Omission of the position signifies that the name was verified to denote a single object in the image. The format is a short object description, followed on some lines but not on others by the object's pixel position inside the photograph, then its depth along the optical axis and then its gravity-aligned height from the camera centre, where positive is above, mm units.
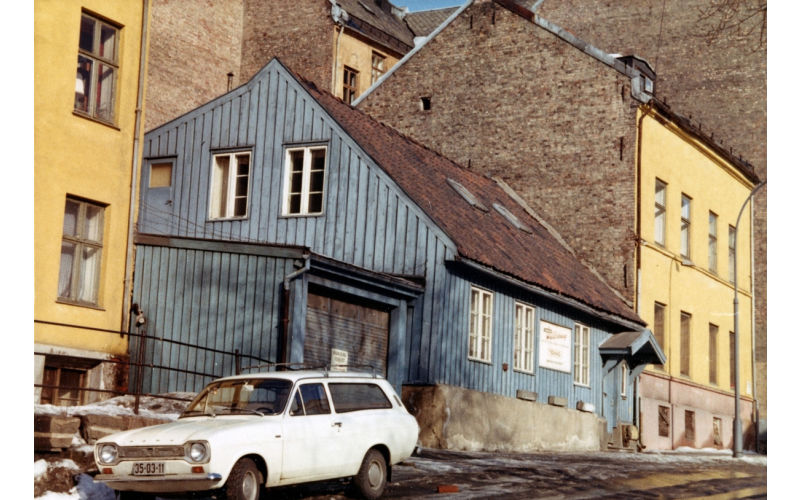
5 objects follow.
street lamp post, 18969 +10
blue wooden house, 17344 +2086
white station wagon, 10008 -464
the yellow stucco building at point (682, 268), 23672 +2984
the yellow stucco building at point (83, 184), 12750 +2355
